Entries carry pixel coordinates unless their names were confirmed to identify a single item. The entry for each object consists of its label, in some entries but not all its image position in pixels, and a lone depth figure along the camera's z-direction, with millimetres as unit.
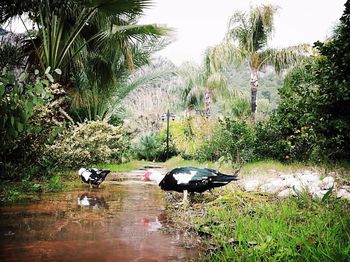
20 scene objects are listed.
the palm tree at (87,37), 7055
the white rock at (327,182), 4414
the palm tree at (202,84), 19919
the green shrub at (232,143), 9648
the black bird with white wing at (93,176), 5520
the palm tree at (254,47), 17031
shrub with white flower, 6707
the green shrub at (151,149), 16031
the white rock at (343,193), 3880
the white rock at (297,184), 4391
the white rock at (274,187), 4693
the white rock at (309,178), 4925
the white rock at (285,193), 4217
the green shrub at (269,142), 9195
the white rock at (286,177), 5307
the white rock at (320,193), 3964
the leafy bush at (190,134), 13453
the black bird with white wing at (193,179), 3908
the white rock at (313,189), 4076
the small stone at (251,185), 5028
